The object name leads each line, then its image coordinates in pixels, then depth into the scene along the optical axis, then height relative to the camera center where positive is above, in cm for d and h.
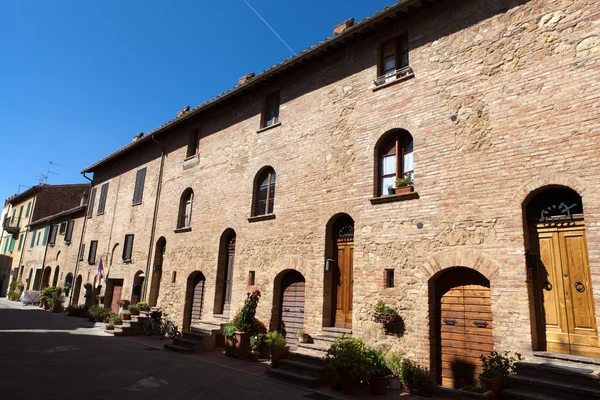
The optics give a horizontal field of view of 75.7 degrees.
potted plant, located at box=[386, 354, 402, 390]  749 -130
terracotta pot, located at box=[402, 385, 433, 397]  697 -155
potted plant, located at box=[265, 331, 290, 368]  893 -118
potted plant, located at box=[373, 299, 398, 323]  789 -24
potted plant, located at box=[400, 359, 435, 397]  698 -137
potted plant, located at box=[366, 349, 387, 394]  718 -136
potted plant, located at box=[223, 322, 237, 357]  1065 -125
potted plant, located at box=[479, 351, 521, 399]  600 -98
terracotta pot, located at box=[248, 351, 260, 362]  1027 -158
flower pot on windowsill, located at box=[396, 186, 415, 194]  842 +241
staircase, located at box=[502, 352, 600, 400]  535 -98
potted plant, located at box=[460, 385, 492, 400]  580 -129
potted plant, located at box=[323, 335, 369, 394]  710 -119
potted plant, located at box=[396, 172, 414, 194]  844 +253
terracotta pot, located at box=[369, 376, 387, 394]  718 -152
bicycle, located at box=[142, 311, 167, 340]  1411 -131
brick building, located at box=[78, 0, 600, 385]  661 +249
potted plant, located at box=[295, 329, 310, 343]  941 -95
